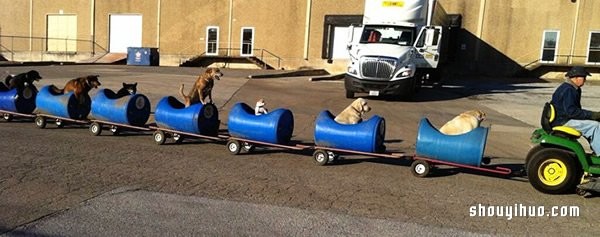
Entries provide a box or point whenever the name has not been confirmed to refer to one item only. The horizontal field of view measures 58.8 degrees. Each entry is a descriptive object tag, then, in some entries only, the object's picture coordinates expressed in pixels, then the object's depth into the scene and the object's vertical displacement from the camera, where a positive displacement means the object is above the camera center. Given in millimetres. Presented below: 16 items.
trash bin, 40344 -1224
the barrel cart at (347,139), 7746 -1239
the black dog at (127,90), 10866 -1045
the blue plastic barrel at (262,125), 8383 -1220
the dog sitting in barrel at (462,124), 7703 -900
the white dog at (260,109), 9531 -1088
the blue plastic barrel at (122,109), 9719 -1281
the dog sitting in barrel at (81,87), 10531 -1007
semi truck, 18516 +390
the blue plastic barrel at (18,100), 11203 -1438
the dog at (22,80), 11398 -1030
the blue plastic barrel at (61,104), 10375 -1365
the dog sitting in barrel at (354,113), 8617 -962
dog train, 7352 -1251
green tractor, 6551 -1170
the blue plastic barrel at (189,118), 9000 -1270
